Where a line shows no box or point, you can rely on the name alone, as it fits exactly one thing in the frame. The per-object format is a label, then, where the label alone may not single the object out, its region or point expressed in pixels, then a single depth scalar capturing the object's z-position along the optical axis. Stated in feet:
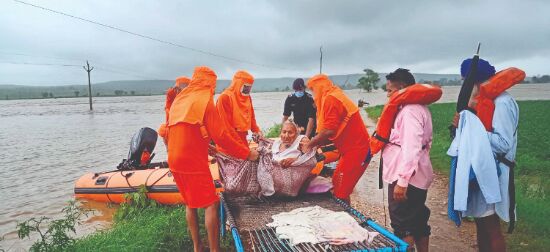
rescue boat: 20.26
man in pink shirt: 9.11
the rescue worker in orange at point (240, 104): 18.08
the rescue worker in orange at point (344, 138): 13.01
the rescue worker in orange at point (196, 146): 10.91
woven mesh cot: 8.51
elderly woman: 12.45
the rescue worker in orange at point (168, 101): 19.65
